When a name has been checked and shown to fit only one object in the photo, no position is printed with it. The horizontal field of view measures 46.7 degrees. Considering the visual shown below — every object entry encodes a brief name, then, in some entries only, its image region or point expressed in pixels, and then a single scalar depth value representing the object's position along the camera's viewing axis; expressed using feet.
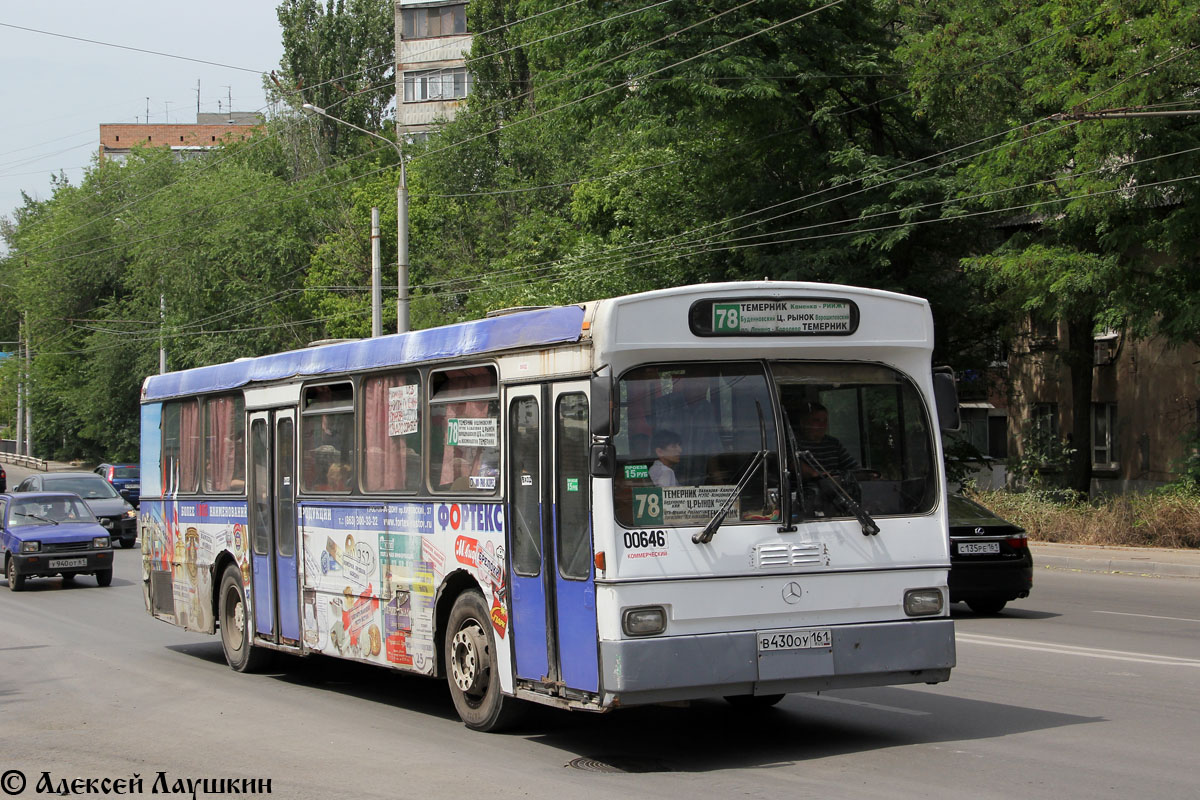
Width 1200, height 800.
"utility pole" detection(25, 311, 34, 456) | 256.73
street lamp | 98.22
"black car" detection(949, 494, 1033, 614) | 51.37
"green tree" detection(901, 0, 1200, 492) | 75.72
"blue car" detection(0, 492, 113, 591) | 78.07
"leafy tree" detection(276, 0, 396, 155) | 234.17
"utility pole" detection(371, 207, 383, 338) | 103.91
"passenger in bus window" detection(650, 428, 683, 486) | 26.07
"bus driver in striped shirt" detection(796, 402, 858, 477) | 27.37
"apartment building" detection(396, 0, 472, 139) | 226.99
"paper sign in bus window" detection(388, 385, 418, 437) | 33.73
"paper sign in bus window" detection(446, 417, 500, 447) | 30.14
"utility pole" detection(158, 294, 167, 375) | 190.97
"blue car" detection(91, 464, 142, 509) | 160.76
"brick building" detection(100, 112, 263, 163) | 433.07
